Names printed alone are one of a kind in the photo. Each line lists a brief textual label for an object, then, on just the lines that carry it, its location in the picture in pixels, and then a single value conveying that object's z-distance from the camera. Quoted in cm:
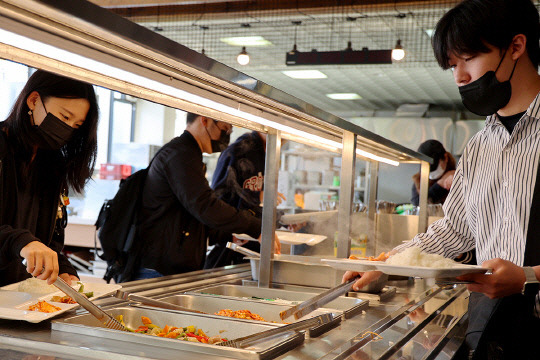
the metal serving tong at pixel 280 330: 132
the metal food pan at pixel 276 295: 210
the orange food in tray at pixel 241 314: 185
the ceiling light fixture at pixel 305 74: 928
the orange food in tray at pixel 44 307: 154
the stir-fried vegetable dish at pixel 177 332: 150
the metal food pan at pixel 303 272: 243
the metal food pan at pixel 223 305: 200
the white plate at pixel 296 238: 269
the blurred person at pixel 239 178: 360
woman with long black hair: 196
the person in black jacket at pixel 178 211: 274
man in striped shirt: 166
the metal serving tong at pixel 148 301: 181
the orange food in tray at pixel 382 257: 206
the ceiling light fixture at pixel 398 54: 653
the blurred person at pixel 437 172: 456
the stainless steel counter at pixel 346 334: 127
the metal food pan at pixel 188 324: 129
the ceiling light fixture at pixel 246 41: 812
